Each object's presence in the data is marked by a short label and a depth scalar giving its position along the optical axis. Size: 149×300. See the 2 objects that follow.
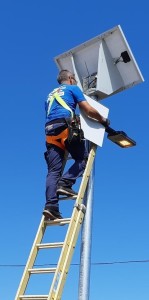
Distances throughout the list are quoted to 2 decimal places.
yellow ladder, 3.95
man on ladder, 4.73
